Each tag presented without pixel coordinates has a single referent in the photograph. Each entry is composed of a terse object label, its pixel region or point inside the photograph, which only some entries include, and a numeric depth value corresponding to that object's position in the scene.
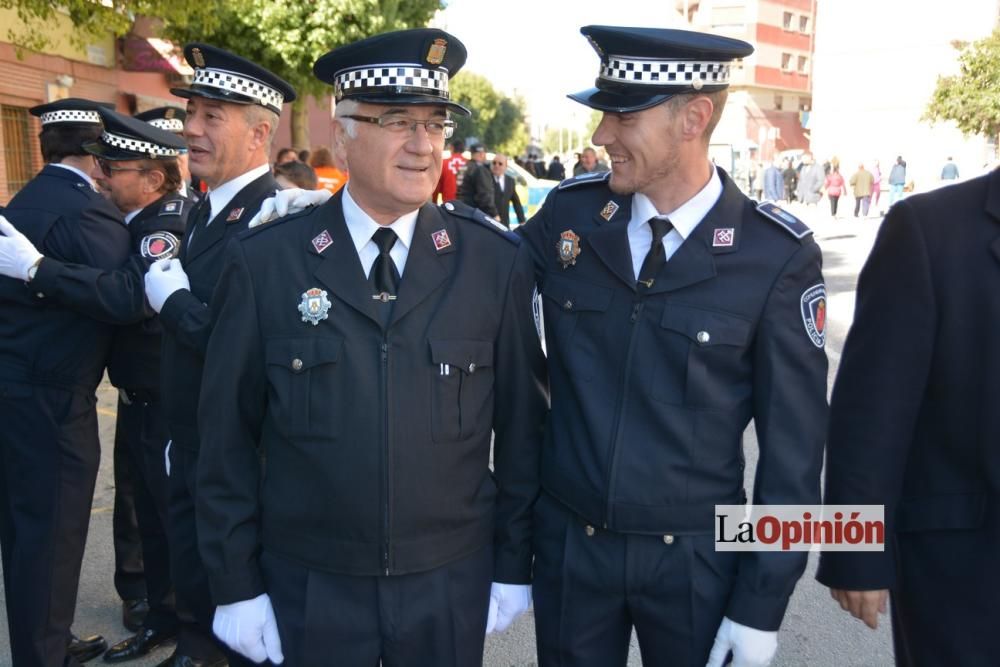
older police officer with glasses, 2.22
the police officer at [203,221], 3.01
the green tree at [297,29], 16.17
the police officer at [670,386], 2.26
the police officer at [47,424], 3.43
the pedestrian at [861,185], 27.09
